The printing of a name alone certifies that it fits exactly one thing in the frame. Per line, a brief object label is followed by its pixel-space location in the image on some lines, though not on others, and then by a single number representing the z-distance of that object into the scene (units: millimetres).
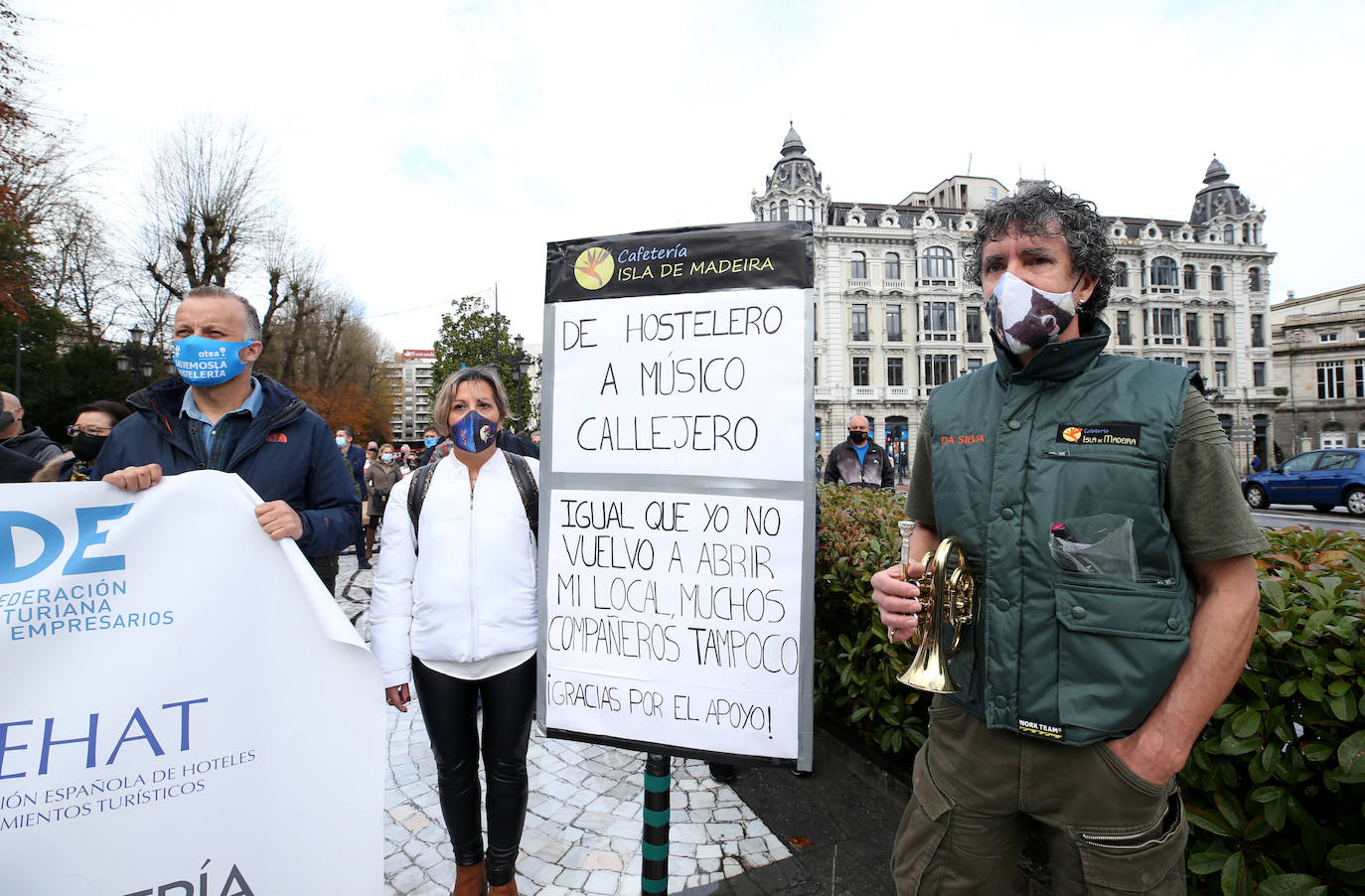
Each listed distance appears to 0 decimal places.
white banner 1567
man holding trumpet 1351
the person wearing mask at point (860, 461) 7598
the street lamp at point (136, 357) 13727
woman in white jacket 2346
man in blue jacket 2143
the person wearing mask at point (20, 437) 3945
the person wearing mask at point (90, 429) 4945
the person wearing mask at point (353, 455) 11352
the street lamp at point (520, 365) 19348
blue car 15461
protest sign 1881
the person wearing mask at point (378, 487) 11141
